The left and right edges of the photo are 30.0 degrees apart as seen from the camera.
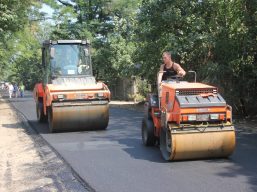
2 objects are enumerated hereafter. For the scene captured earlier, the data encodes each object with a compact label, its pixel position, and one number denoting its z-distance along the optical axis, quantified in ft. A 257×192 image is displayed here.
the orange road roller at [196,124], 28.73
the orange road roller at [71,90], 45.29
